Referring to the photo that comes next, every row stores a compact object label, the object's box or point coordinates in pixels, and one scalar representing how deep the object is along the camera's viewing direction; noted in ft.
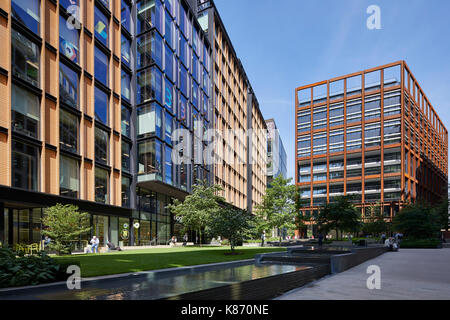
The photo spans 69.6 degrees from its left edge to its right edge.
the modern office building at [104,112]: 72.13
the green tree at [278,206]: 142.10
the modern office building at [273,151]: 341.41
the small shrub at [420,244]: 123.75
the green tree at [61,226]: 68.85
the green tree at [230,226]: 70.69
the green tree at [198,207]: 107.96
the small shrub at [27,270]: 26.45
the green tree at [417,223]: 135.95
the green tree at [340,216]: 128.57
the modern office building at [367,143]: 268.62
